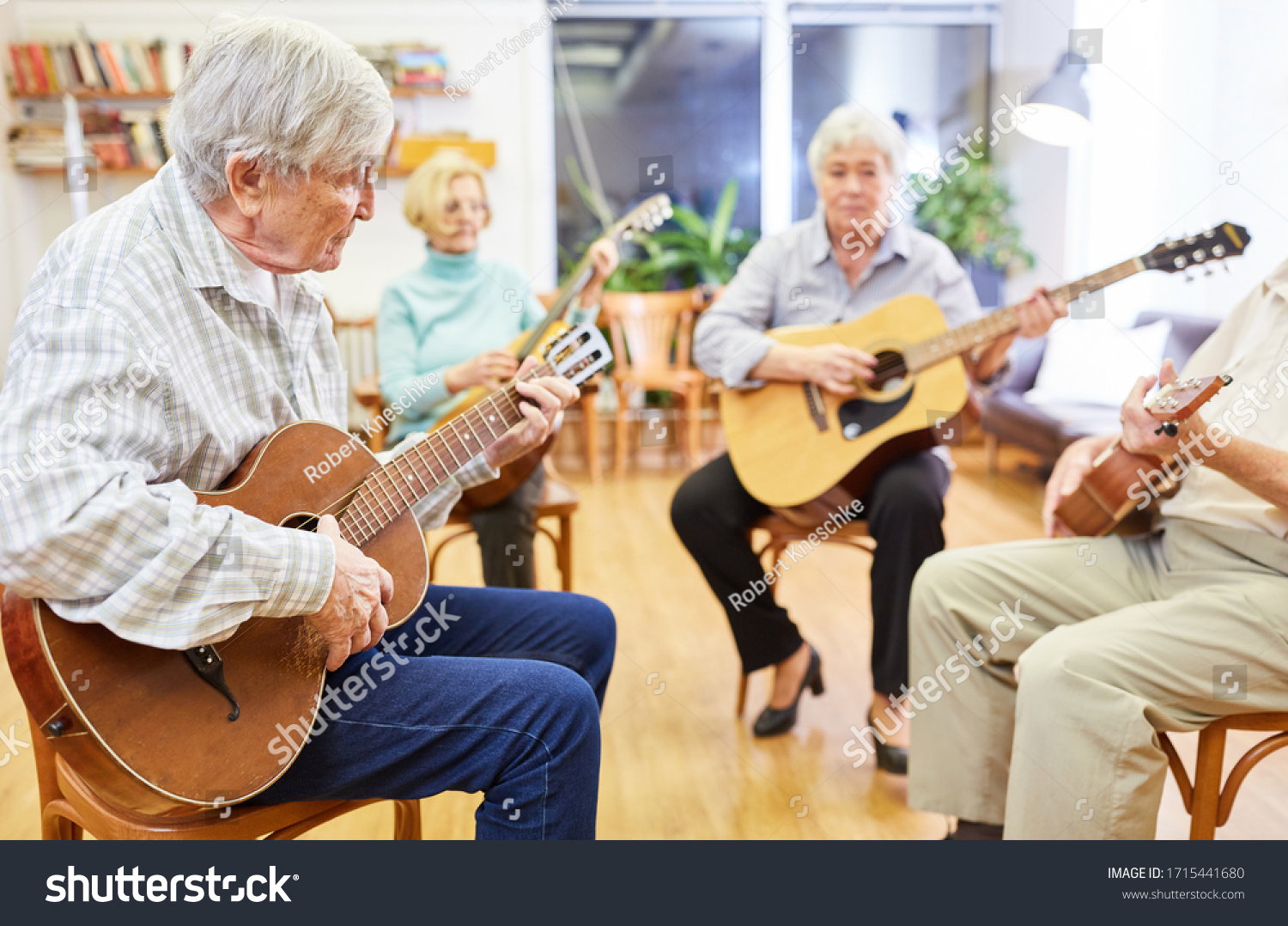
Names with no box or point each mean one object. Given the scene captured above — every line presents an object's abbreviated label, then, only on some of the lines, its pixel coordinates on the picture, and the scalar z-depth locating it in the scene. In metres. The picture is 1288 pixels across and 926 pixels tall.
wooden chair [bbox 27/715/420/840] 1.03
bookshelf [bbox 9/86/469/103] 4.99
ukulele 1.53
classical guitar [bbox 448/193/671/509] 2.18
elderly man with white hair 0.92
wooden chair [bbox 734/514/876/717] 2.15
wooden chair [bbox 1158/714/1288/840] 1.31
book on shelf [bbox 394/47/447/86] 5.13
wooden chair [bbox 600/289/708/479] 4.86
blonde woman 2.53
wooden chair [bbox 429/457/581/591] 2.28
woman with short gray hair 2.05
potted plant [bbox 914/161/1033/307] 5.26
